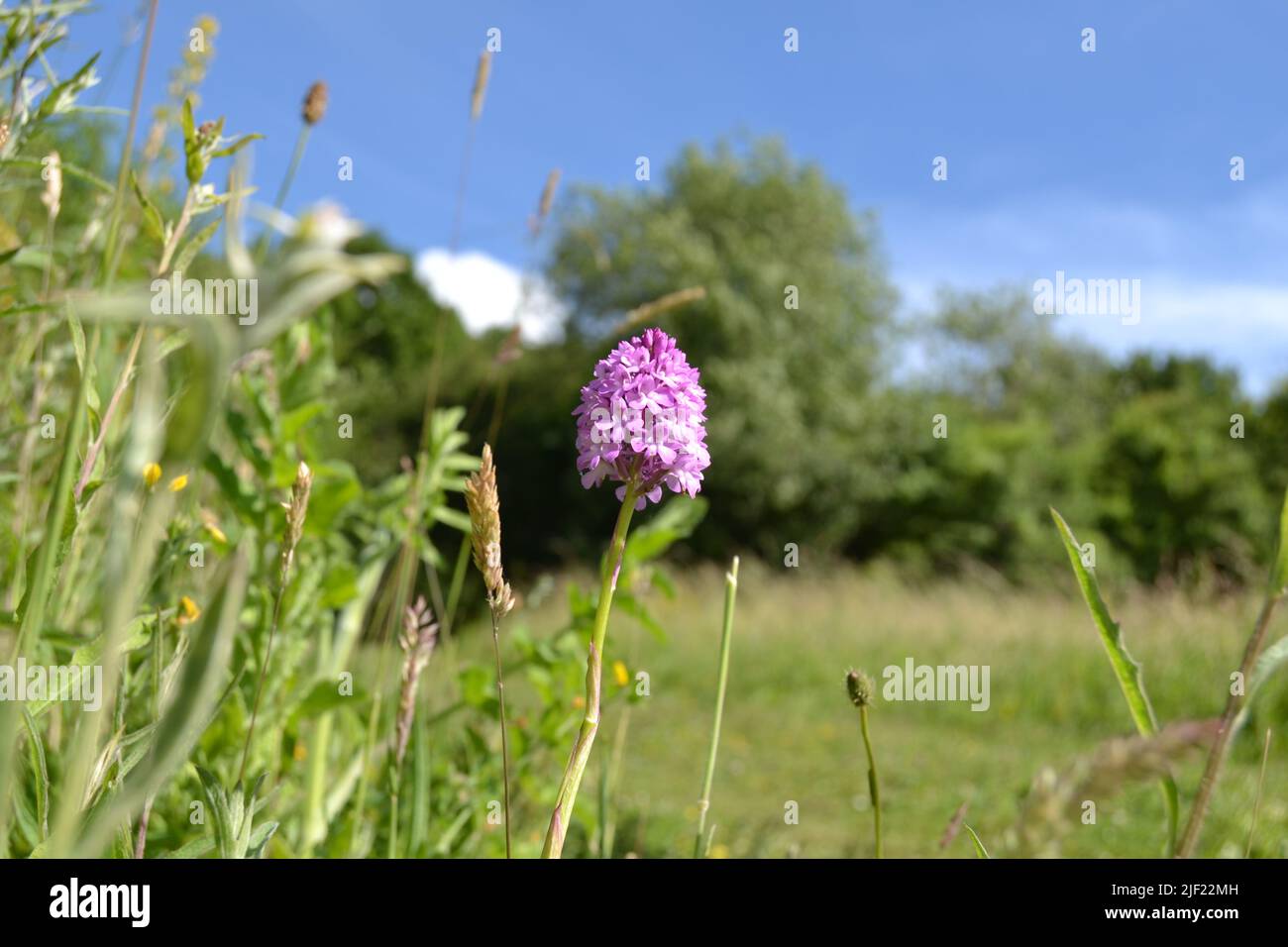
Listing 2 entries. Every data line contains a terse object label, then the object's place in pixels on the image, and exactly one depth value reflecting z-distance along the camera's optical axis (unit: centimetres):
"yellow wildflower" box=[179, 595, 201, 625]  43
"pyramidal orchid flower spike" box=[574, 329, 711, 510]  30
